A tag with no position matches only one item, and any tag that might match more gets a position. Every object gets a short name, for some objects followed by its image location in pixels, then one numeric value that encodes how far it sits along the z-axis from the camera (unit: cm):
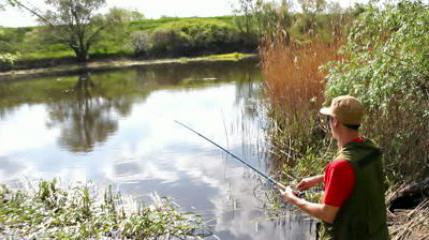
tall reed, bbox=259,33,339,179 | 794
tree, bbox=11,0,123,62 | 4350
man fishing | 236
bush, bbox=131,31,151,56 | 4809
